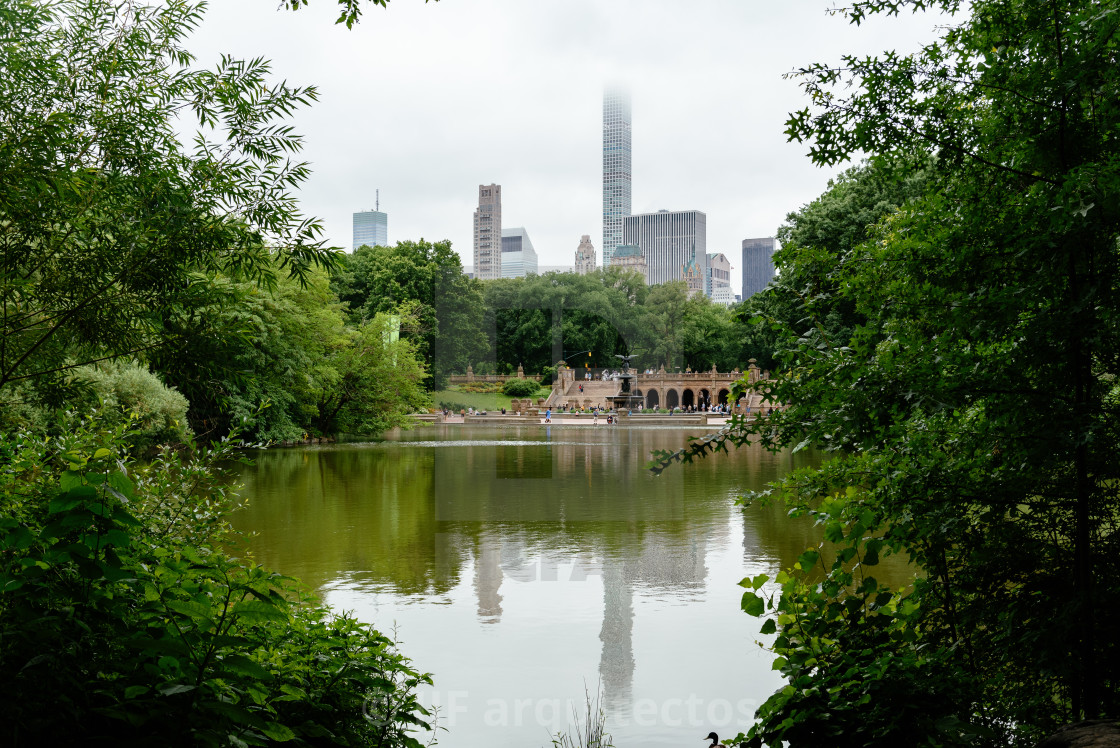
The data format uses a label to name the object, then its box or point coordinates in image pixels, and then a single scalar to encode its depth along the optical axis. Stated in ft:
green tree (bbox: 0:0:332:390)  15.81
